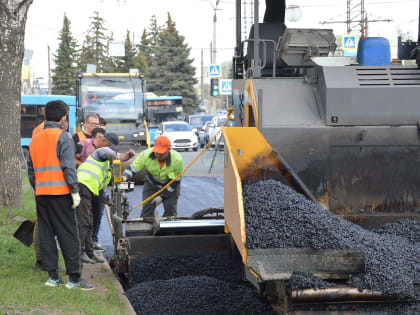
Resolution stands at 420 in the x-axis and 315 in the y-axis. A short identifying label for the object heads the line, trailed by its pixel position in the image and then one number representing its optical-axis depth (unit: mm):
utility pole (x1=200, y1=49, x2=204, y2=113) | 74562
